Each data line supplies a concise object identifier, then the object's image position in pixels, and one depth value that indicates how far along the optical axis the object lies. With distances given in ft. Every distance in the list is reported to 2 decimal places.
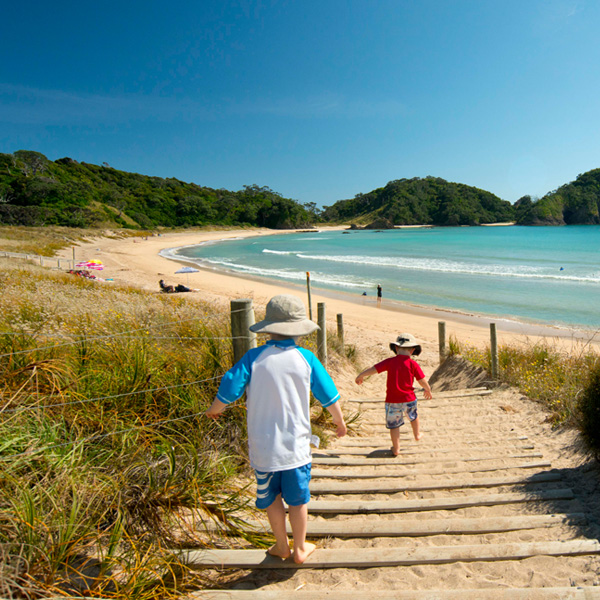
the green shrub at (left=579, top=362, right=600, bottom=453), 10.72
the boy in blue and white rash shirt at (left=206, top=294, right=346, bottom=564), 6.90
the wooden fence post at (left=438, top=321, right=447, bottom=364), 29.07
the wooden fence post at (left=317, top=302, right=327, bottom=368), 21.17
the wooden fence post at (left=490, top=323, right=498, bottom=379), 21.02
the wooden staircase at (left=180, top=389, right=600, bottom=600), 7.05
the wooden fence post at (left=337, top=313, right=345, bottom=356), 28.22
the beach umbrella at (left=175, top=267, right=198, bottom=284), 77.71
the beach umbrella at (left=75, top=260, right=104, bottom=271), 68.95
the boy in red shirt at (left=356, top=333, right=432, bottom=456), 12.98
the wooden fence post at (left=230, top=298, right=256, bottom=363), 11.12
